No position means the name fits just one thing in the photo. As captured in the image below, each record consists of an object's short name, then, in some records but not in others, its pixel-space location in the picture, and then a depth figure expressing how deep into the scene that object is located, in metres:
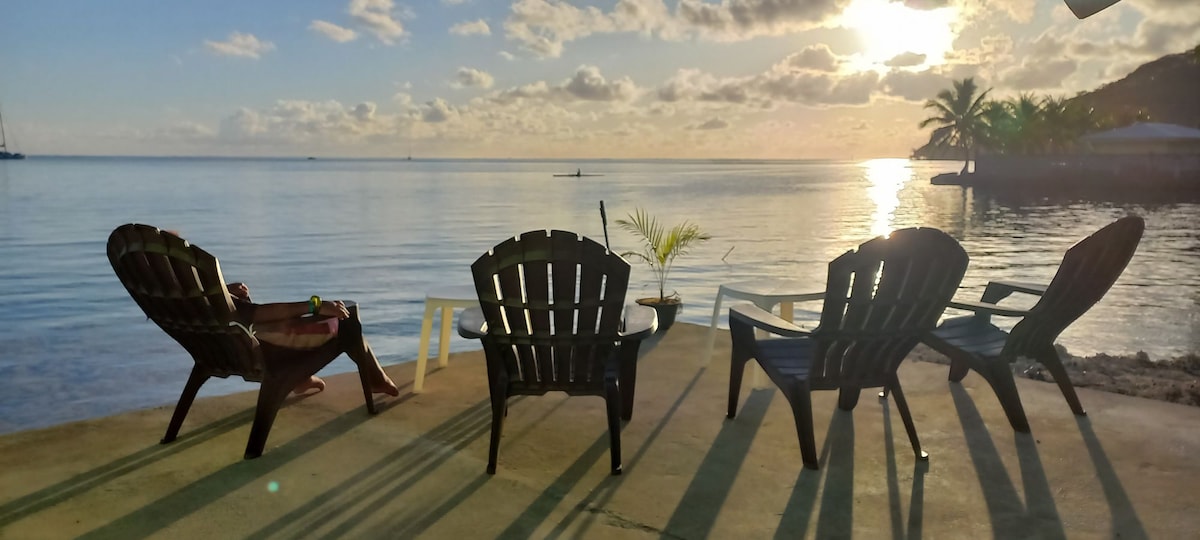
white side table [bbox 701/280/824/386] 4.84
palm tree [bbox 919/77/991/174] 65.56
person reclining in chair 4.04
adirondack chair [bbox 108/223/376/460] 3.71
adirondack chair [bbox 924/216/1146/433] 4.05
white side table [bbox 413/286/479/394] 4.86
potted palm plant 6.61
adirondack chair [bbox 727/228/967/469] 3.43
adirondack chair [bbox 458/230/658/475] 3.48
